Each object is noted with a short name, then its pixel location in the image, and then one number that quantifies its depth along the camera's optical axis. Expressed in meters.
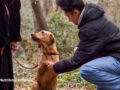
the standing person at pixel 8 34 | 3.59
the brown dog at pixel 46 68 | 4.86
